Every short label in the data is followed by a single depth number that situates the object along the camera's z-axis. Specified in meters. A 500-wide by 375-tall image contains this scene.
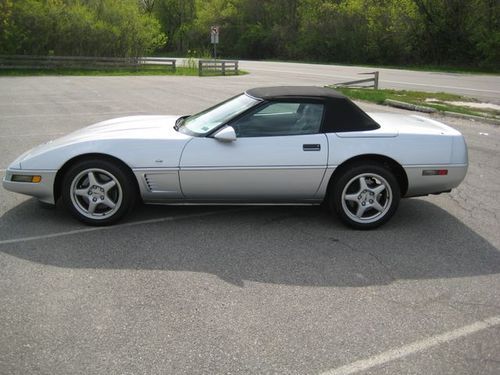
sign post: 28.45
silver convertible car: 4.73
